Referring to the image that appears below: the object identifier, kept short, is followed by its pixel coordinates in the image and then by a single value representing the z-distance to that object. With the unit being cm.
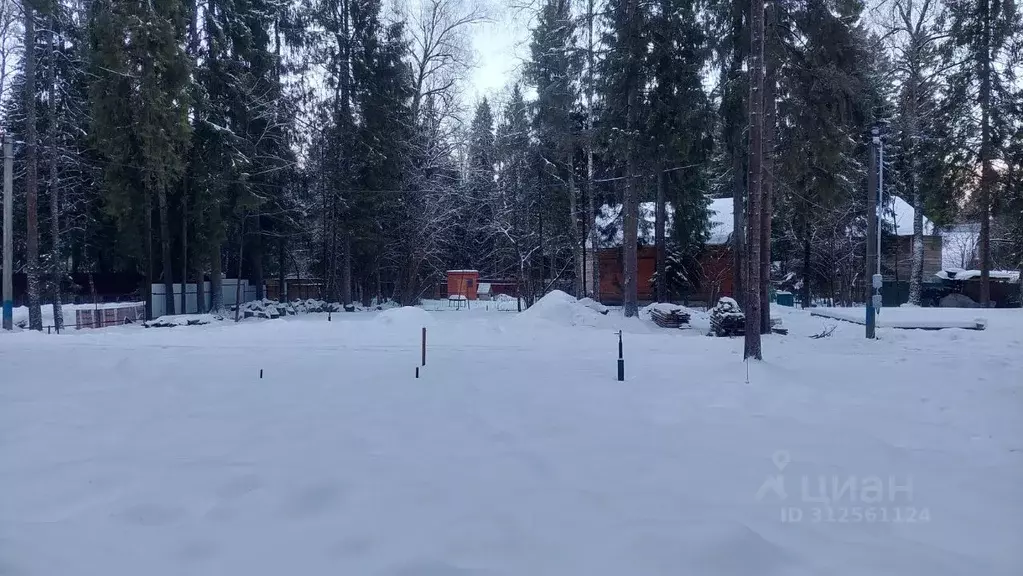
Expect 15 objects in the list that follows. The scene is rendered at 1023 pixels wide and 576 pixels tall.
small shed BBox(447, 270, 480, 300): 3791
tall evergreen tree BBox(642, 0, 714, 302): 2227
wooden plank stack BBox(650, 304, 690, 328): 2209
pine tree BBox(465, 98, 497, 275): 3975
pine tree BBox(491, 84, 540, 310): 3378
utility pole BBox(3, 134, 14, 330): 1981
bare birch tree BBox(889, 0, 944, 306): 2658
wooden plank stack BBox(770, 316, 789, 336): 1958
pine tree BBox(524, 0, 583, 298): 2570
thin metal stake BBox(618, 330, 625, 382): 1099
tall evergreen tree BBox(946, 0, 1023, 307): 2870
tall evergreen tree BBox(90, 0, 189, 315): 2439
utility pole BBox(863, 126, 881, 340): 1702
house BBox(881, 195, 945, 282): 3644
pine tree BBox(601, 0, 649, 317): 2211
